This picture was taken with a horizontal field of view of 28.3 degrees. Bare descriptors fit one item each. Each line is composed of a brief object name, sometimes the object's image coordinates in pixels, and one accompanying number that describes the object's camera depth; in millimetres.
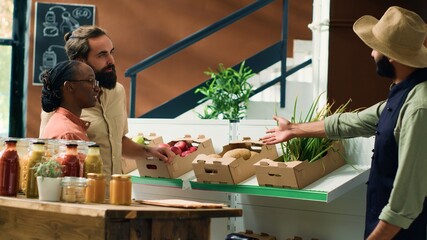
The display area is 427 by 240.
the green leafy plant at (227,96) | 7098
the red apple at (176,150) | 4666
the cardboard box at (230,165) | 4238
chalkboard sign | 8305
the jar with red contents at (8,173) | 3299
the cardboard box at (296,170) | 3949
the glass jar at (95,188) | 3109
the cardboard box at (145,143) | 4930
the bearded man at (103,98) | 4156
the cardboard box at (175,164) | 4633
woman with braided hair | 3586
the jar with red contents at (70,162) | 3225
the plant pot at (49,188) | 3117
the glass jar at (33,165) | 3254
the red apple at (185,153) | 4695
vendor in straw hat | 3203
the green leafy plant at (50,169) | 3146
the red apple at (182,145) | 4746
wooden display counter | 2867
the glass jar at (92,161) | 3271
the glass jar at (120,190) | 3074
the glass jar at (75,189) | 3098
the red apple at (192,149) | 4746
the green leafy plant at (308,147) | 4094
